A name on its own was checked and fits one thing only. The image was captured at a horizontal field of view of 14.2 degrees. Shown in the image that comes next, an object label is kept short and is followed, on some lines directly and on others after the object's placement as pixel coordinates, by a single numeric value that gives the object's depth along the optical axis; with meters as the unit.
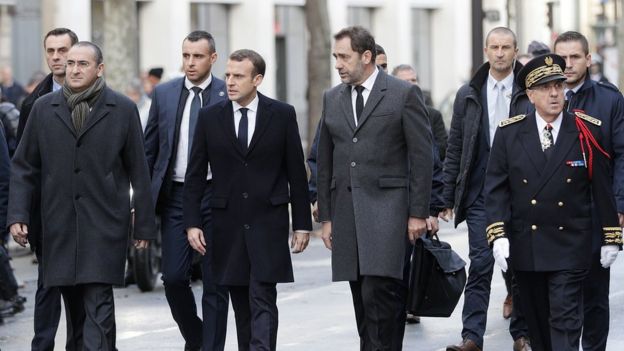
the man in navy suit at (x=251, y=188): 14.65
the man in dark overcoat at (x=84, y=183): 14.12
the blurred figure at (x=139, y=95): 26.50
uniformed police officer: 13.30
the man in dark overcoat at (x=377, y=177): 14.14
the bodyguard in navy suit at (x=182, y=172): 15.25
